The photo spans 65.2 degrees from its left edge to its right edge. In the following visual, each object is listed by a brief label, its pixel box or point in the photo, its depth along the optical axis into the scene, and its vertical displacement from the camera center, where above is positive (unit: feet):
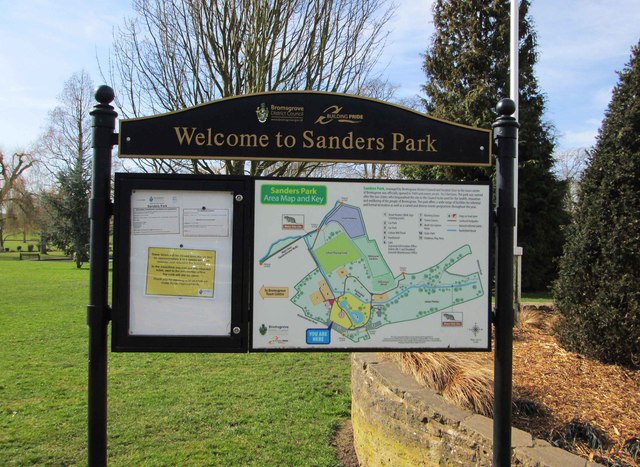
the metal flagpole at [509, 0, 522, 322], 25.79 +10.06
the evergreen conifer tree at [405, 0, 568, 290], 50.52 +14.69
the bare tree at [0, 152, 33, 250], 176.55 +20.04
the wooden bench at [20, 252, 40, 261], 148.44 -5.57
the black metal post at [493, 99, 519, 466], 8.89 -0.62
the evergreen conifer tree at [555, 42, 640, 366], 14.71 +0.10
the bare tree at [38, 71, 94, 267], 114.37 +8.08
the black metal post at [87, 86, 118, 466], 8.73 -0.73
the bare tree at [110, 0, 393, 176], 36.88 +14.75
